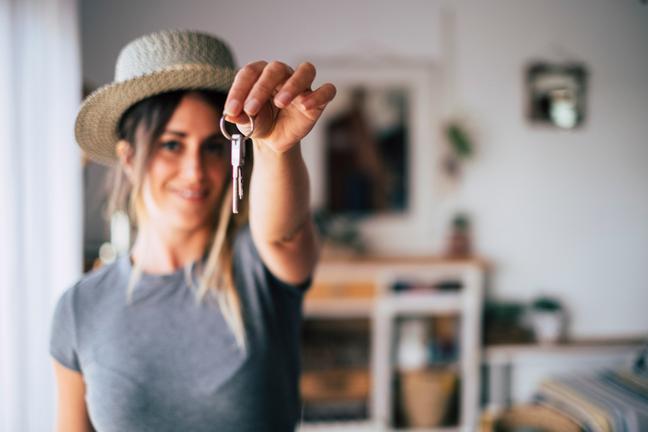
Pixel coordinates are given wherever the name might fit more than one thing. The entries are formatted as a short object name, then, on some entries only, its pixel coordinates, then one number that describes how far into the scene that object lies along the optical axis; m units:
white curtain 1.25
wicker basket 2.77
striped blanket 2.21
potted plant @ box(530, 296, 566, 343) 2.96
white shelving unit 2.70
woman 0.74
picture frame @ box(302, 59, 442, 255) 2.98
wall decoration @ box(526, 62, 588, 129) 3.11
